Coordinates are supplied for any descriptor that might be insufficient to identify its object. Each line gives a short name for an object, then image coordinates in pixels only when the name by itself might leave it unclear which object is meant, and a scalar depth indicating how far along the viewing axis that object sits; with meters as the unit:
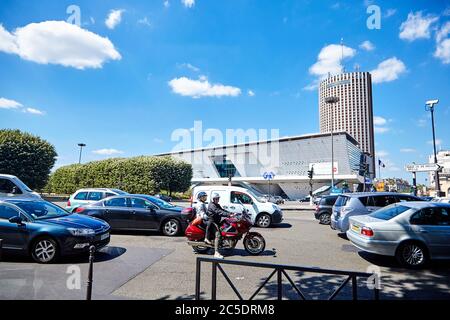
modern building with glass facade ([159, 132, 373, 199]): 72.31
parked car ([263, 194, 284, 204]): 42.71
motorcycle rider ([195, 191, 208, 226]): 7.63
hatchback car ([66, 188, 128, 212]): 13.03
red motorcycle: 7.59
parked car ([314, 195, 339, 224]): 14.57
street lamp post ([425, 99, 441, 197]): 18.88
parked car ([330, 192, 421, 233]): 9.63
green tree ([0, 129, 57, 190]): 32.41
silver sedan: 6.56
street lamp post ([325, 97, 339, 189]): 34.81
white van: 12.26
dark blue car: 6.52
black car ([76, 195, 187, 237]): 10.38
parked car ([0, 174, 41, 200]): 12.22
